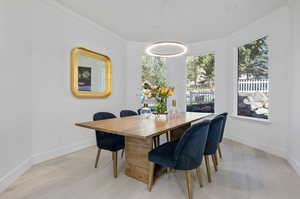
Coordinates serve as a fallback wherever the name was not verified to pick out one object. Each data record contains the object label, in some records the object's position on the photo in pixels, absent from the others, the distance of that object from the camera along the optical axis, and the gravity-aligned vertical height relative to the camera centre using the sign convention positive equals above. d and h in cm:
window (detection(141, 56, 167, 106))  478 +89
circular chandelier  261 +90
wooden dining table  169 -33
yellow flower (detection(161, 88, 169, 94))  239 +12
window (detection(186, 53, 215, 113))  443 +44
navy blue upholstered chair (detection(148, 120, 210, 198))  151 -55
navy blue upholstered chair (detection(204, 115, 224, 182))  196 -48
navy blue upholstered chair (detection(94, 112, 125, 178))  211 -61
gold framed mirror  308 +53
